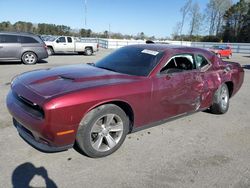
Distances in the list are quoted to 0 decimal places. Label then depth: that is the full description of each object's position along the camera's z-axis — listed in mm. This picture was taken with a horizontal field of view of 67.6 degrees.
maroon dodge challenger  2298
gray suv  9261
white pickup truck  15032
